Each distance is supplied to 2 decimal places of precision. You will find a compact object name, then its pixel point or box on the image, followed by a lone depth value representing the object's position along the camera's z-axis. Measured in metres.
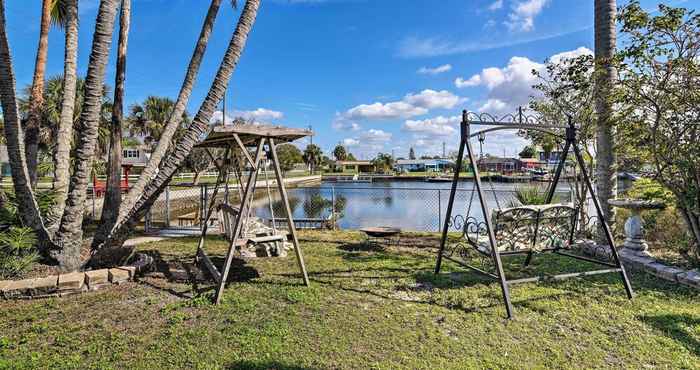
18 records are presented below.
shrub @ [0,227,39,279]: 4.05
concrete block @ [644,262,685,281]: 4.25
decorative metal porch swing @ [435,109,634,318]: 3.80
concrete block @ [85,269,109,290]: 4.12
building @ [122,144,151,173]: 37.30
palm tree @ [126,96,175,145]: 26.17
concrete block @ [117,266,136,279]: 4.47
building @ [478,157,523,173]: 54.88
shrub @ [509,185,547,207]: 7.59
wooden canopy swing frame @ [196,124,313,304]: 3.85
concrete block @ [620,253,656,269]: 4.76
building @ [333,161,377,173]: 75.99
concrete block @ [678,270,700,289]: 3.95
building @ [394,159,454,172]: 74.77
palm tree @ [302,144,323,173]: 66.87
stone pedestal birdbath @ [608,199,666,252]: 4.88
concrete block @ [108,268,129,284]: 4.29
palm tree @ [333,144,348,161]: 87.81
